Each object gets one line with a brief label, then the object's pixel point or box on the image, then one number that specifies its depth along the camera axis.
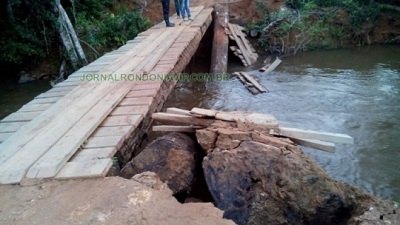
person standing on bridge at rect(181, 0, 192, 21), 10.01
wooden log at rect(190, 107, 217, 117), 3.73
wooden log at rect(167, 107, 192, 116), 4.01
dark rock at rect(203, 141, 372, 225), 3.20
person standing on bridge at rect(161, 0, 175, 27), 9.22
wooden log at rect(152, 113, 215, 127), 3.77
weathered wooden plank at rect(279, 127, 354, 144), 3.67
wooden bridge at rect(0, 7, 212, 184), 2.98
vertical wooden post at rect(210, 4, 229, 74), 9.83
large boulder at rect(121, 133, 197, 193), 3.48
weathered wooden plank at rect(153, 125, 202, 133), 3.92
